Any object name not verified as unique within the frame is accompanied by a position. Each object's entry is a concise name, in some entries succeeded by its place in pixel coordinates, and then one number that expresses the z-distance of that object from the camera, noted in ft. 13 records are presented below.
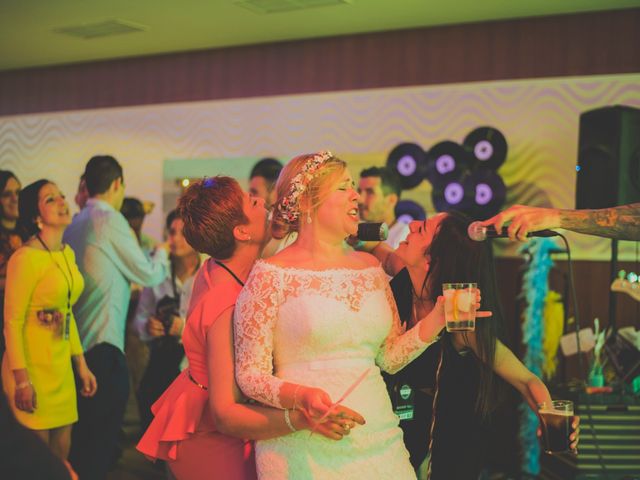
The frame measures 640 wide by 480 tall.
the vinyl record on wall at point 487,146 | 19.66
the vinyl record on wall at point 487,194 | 19.25
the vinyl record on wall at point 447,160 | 20.08
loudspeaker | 16.61
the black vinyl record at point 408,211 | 20.29
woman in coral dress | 7.77
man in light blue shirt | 14.90
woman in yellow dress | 13.05
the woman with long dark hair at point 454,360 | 9.56
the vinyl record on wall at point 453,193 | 19.62
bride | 7.61
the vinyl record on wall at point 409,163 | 20.75
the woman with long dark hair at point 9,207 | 16.72
